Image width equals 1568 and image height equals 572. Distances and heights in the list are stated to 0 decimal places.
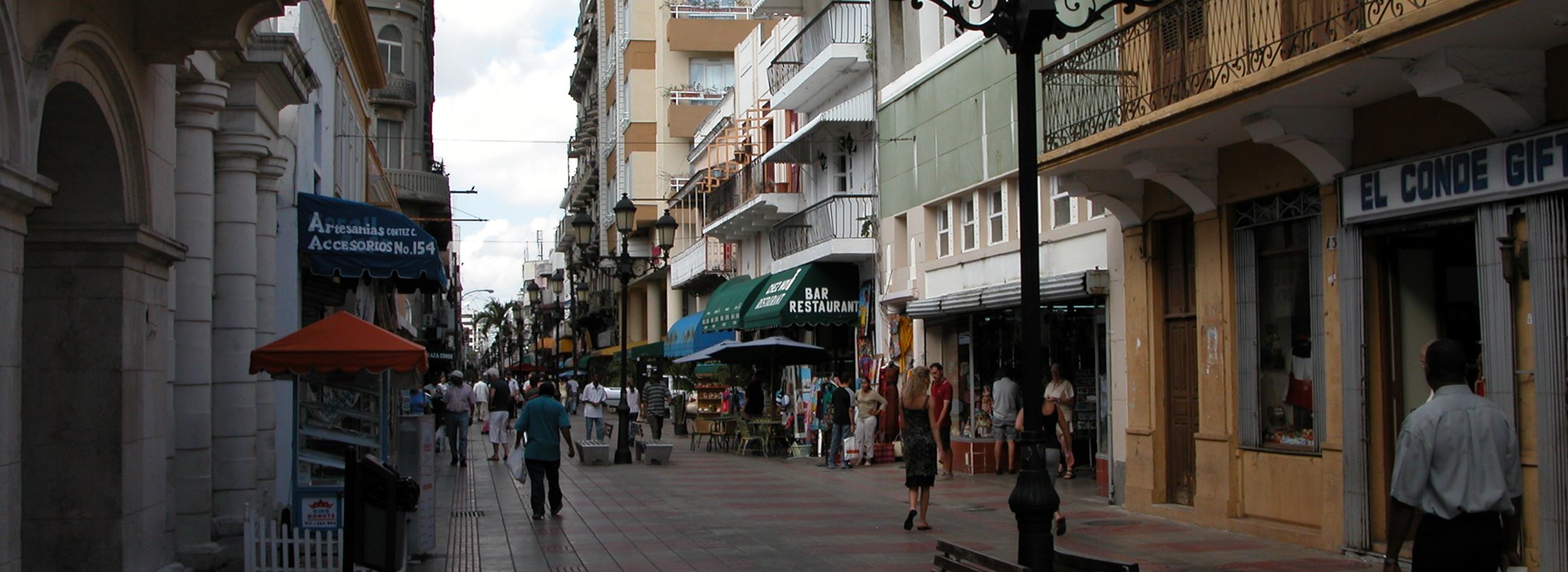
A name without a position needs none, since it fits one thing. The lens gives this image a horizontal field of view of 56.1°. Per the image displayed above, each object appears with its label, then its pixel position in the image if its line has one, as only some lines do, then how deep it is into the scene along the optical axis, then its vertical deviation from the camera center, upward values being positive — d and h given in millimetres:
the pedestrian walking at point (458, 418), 26438 -846
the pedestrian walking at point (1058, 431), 19266 -890
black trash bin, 10648 -1051
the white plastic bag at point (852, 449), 24656 -1407
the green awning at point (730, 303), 34969 +1605
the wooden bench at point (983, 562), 7301 -1040
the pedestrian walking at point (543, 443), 16453 -822
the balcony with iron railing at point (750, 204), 34812 +3967
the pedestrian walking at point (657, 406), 33188 -864
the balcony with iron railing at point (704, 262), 42469 +3172
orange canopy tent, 11875 +175
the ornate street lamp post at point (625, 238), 25547 +2342
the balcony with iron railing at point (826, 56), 28219 +6209
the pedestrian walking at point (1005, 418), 21203 -794
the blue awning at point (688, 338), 39906 +832
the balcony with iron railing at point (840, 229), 28250 +2699
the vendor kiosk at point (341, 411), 11852 -343
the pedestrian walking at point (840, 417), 24781 -862
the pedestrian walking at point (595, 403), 29219 -679
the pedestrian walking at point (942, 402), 17744 -554
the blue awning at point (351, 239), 17594 +1595
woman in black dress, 14336 -705
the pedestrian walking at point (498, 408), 26562 -697
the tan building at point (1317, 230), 10422 +1123
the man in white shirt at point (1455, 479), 6301 -521
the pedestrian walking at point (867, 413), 24062 -802
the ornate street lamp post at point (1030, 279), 8086 +476
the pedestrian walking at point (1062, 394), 20219 -424
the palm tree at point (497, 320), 121338 +4892
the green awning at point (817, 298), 29844 +1395
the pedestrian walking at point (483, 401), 43156 -918
